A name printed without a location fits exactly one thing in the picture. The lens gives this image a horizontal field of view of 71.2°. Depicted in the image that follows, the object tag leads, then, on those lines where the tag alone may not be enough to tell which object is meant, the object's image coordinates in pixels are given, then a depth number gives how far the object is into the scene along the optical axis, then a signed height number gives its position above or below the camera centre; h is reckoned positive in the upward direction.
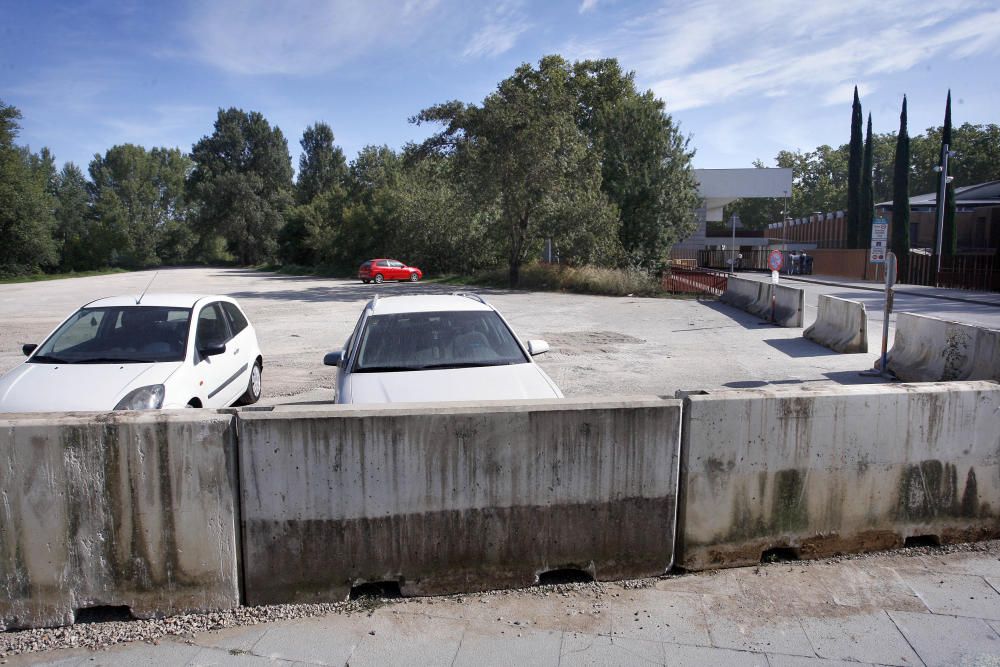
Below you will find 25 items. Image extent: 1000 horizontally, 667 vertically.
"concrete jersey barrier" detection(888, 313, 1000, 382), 8.56 -1.31
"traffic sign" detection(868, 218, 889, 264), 15.16 +0.35
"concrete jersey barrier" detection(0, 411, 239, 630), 3.69 -1.41
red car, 40.94 -1.11
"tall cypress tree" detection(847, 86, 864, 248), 51.50 +5.27
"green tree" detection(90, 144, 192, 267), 83.25 +6.10
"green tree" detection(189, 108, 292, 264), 81.56 +8.04
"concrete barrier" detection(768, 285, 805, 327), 17.37 -1.33
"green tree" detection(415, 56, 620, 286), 30.61 +3.92
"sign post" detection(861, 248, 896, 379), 10.18 -0.80
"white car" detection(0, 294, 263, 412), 5.82 -1.03
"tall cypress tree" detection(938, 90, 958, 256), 40.97 +1.89
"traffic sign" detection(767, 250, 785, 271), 19.16 -0.17
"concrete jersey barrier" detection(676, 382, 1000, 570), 4.29 -1.37
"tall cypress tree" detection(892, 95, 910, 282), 42.97 +3.55
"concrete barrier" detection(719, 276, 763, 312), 21.50 -1.27
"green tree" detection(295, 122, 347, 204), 91.12 +11.47
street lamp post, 35.62 +3.76
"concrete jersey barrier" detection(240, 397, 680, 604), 3.90 -1.39
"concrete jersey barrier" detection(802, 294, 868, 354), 13.09 -1.43
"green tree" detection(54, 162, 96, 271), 76.94 +2.90
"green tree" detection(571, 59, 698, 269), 33.41 +3.69
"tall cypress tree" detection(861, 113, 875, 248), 49.00 +3.91
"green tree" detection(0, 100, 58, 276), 49.94 +2.68
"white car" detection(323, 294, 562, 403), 5.32 -0.90
